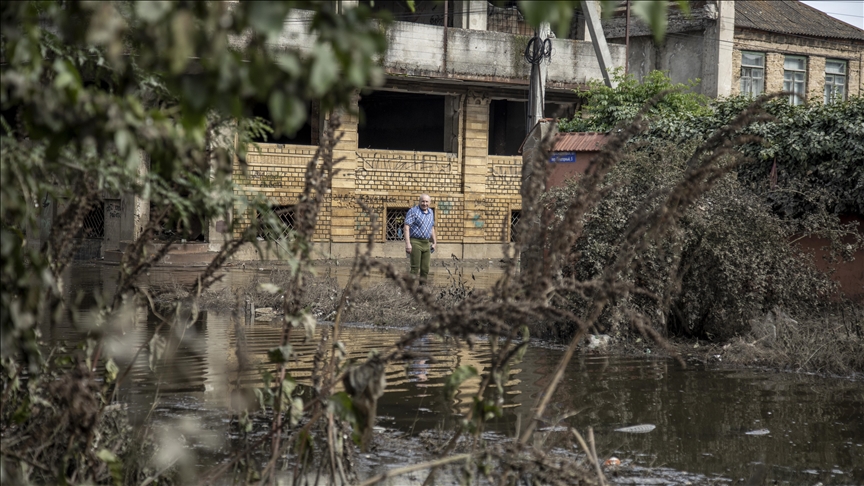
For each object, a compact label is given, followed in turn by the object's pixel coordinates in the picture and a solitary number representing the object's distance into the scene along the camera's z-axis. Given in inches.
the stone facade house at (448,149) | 1008.2
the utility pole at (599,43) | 982.4
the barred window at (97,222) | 1007.0
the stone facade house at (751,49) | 1236.5
